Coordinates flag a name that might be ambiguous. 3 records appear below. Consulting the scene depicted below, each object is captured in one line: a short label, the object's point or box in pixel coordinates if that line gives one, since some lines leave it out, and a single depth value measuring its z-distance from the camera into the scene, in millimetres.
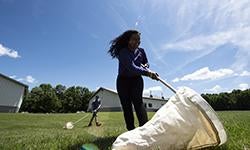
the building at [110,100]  32603
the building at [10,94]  22981
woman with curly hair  2479
